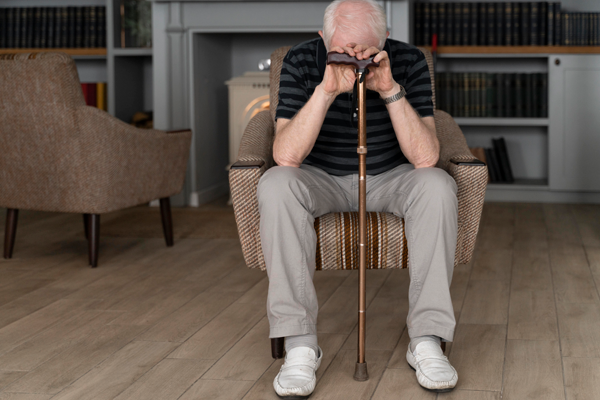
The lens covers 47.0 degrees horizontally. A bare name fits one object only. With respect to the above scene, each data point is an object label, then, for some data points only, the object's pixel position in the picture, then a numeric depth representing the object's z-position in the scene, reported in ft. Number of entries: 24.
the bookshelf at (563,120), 12.71
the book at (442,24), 13.34
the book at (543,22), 13.02
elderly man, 4.81
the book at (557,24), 12.95
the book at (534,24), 13.03
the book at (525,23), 13.05
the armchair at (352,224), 5.08
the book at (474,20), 13.25
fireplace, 12.06
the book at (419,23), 13.37
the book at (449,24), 13.32
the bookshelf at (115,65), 13.41
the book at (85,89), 14.10
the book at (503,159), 13.56
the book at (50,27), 14.30
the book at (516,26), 13.09
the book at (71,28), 14.24
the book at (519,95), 13.20
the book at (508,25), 13.12
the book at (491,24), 13.20
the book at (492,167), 13.51
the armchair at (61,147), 7.75
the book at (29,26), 14.37
